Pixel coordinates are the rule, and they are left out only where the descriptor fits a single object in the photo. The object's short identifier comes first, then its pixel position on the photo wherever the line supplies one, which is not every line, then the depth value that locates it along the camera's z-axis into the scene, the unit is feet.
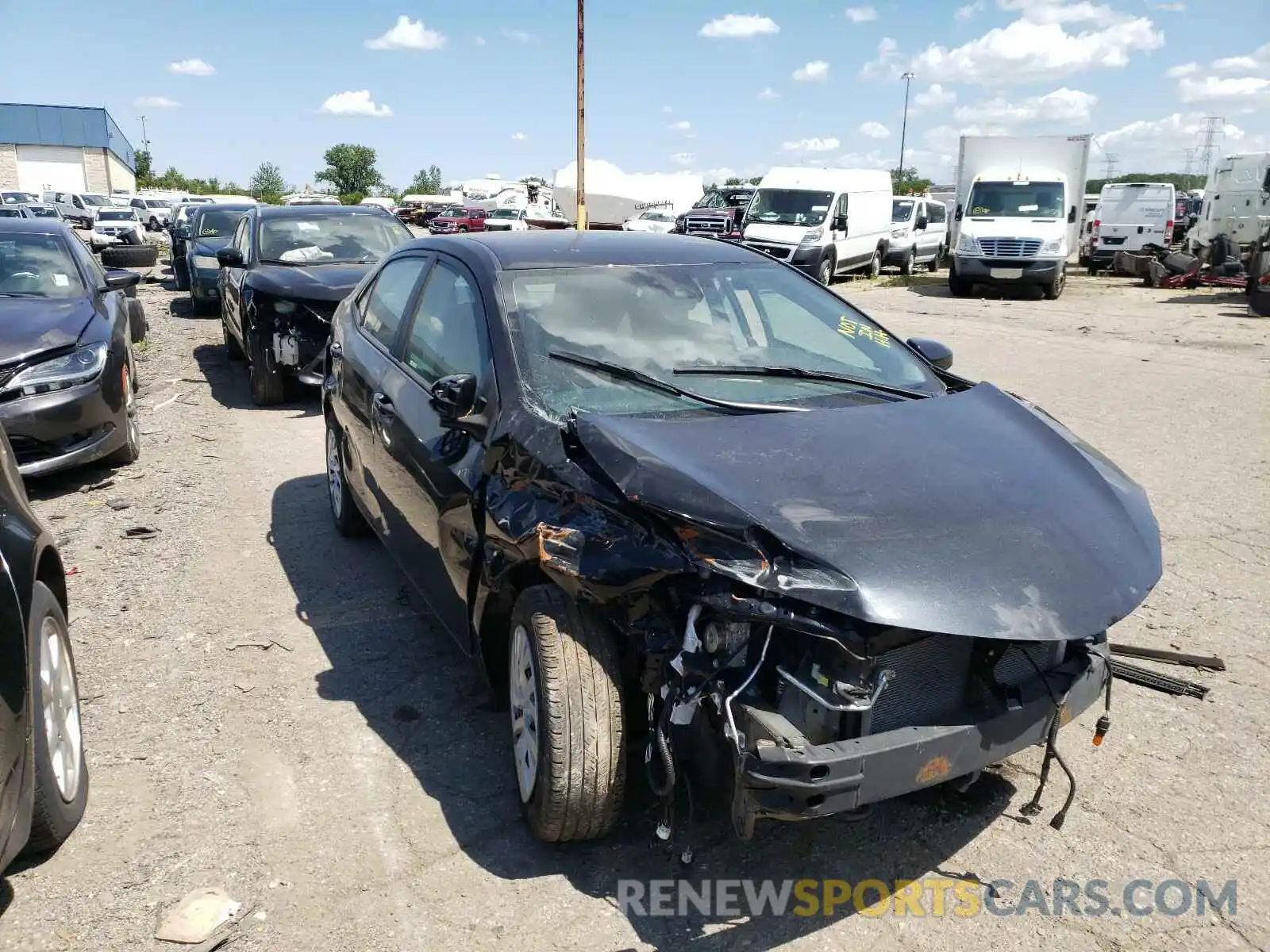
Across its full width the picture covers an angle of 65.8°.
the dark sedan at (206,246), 47.39
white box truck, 62.59
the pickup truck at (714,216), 86.69
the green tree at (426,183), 365.26
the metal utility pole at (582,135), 90.27
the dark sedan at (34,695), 7.80
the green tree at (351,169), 354.54
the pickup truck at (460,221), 135.33
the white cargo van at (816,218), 68.08
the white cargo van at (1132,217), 81.20
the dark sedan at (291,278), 27.89
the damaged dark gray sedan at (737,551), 7.91
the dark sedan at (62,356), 19.36
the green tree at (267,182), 371.97
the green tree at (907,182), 230.89
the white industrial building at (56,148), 242.58
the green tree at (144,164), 352.98
